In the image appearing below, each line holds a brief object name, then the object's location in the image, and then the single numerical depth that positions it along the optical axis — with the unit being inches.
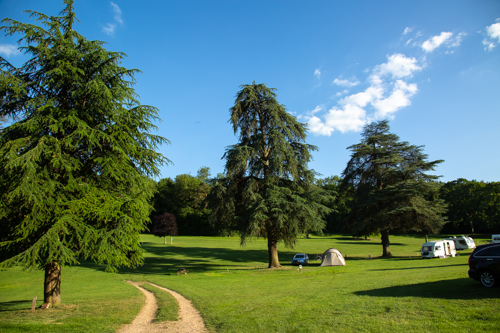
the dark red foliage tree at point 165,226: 2238.8
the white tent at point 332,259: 1131.3
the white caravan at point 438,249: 1175.0
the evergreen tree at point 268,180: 974.4
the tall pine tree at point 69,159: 440.8
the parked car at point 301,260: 1267.2
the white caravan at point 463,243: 1531.7
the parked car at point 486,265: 389.4
